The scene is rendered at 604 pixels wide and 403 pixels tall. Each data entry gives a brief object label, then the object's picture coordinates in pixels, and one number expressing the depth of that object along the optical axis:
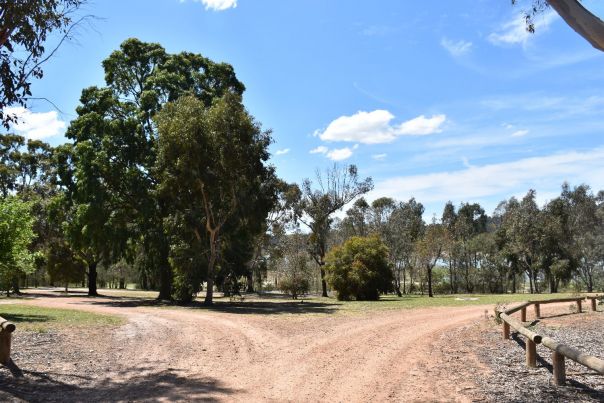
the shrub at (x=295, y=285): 40.34
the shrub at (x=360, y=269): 35.06
